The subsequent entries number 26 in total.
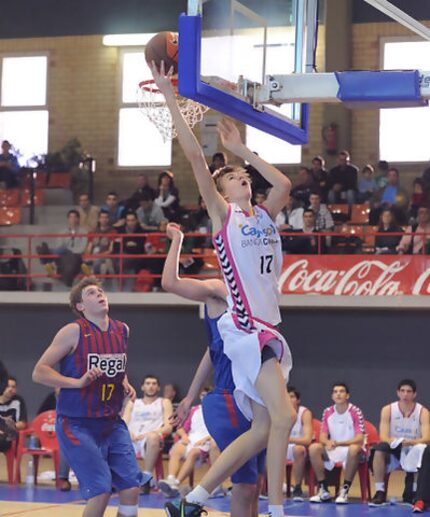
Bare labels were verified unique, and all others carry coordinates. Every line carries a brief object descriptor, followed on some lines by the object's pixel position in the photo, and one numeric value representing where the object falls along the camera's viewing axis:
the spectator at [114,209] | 18.03
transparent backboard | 6.69
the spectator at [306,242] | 16.08
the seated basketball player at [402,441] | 12.05
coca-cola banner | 15.20
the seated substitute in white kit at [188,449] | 12.45
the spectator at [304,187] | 17.16
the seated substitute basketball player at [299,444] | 12.36
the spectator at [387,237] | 15.86
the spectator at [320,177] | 17.64
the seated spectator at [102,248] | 17.17
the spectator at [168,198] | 17.73
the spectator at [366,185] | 17.77
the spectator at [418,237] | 15.48
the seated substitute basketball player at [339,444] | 12.23
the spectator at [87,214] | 18.36
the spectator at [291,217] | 16.50
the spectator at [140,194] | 18.08
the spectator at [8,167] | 20.22
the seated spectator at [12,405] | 14.47
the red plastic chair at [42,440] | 13.36
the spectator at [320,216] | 16.53
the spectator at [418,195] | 17.33
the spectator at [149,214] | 17.56
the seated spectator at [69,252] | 17.09
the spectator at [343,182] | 17.73
